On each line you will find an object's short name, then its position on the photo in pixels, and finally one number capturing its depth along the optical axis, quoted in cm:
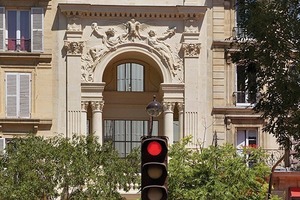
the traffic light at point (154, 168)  2136
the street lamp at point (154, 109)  3025
